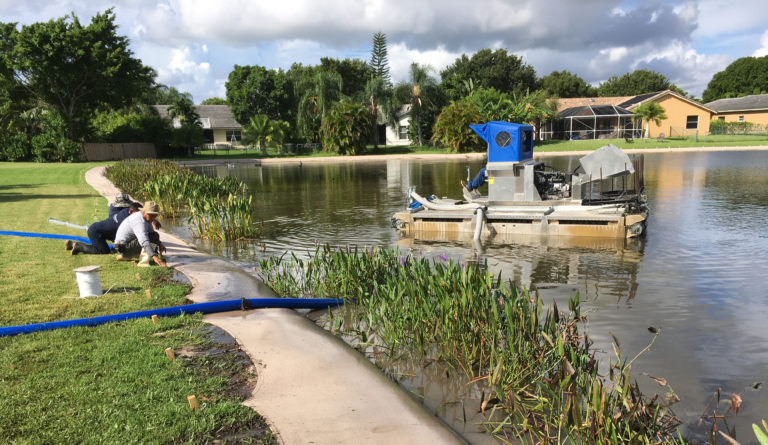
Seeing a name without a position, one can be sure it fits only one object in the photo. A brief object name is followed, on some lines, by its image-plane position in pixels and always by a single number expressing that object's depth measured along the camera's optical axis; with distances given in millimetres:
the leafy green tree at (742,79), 81838
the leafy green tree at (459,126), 48844
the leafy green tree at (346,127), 49812
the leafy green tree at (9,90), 41528
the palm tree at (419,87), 54812
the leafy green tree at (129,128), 49906
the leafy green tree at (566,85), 80062
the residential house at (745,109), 64250
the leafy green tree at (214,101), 101419
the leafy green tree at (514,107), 52562
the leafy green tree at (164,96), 73325
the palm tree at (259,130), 53656
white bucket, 6965
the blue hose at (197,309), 5711
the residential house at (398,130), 57469
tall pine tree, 59031
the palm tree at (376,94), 53531
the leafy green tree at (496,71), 68312
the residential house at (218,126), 68000
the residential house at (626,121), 56875
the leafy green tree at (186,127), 52531
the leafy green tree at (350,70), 66375
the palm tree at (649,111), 55000
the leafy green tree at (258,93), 61062
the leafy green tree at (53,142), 41062
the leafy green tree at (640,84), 84188
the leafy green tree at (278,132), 54788
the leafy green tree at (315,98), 53406
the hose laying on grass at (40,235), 10391
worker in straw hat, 8820
